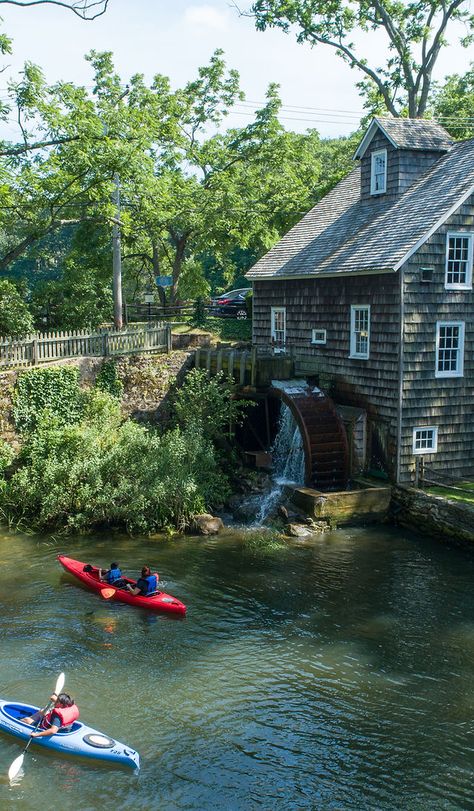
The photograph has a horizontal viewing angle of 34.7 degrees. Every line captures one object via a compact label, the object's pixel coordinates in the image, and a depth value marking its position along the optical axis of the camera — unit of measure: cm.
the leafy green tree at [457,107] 3653
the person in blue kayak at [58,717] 1148
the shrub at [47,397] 2352
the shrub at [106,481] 2098
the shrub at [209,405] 2470
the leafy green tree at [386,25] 3444
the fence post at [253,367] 2527
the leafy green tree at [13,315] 2762
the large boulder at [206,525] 2133
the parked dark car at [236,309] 3672
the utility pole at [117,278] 2778
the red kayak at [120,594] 1598
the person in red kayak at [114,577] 1668
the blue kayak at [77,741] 1102
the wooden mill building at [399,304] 2175
